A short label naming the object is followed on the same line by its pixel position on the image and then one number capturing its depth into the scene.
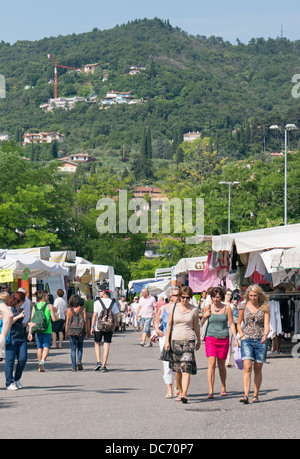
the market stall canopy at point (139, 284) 51.16
